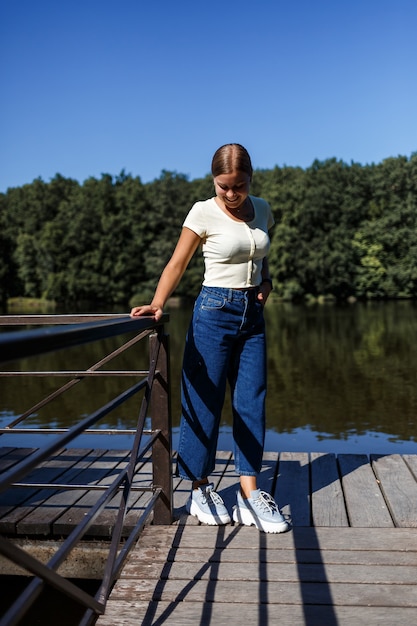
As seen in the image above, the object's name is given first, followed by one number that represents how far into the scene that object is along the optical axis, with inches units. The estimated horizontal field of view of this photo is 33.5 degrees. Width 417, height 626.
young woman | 107.3
